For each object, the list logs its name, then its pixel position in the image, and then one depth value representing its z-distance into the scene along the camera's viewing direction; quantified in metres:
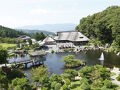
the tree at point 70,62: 33.78
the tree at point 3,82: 18.59
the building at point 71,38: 64.25
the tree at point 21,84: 16.70
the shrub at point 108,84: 18.48
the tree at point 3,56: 25.67
